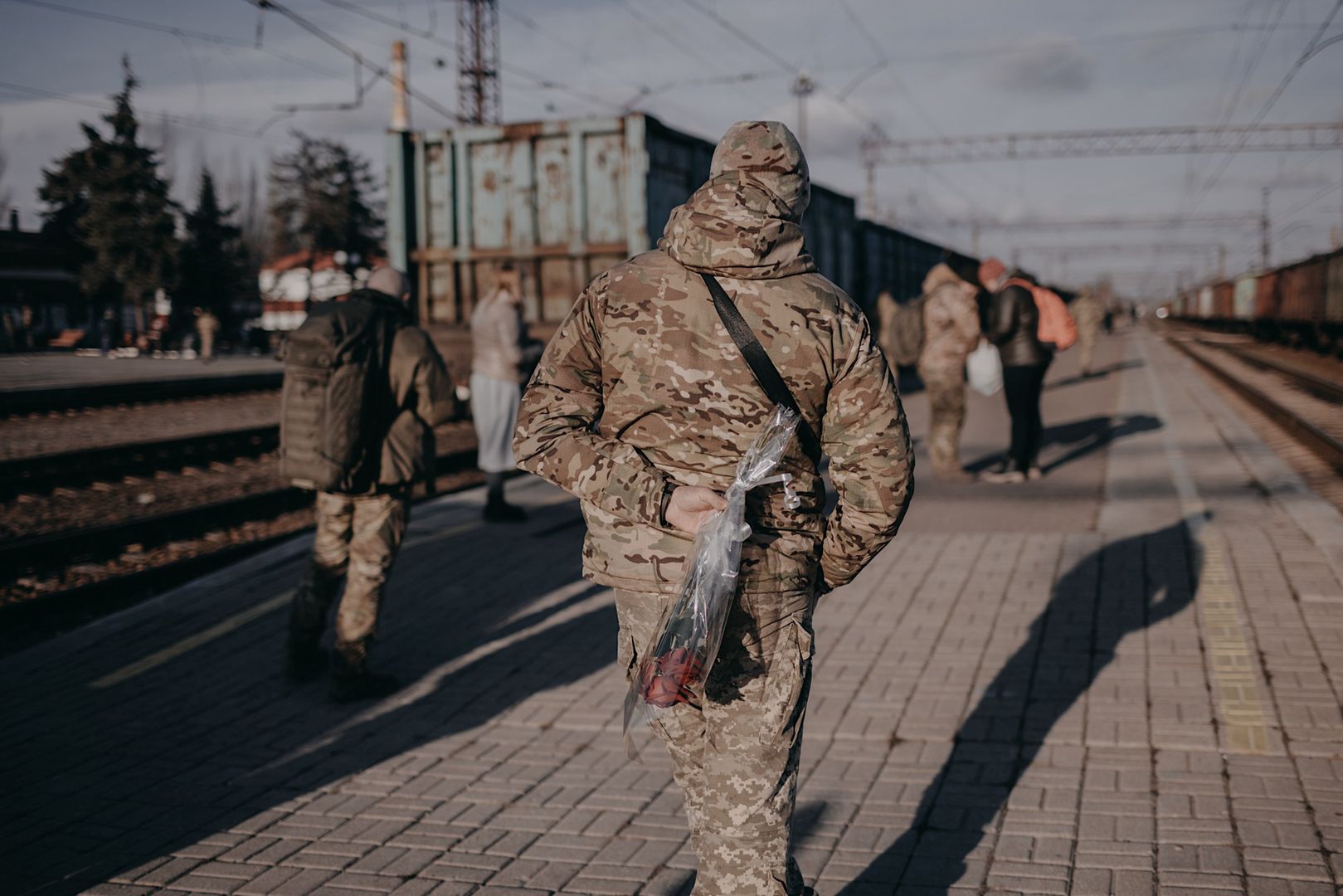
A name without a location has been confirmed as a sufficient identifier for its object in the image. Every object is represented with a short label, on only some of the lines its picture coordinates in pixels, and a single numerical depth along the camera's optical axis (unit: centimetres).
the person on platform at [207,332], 3744
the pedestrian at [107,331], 4825
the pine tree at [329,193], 5119
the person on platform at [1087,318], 2569
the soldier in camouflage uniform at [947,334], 948
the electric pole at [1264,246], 7669
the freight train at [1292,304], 3177
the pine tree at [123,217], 5009
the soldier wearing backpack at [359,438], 488
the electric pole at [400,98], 3170
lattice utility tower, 4622
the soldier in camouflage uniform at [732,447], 242
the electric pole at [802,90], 3206
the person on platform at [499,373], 848
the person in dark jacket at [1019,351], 976
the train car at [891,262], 2292
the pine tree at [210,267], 5156
